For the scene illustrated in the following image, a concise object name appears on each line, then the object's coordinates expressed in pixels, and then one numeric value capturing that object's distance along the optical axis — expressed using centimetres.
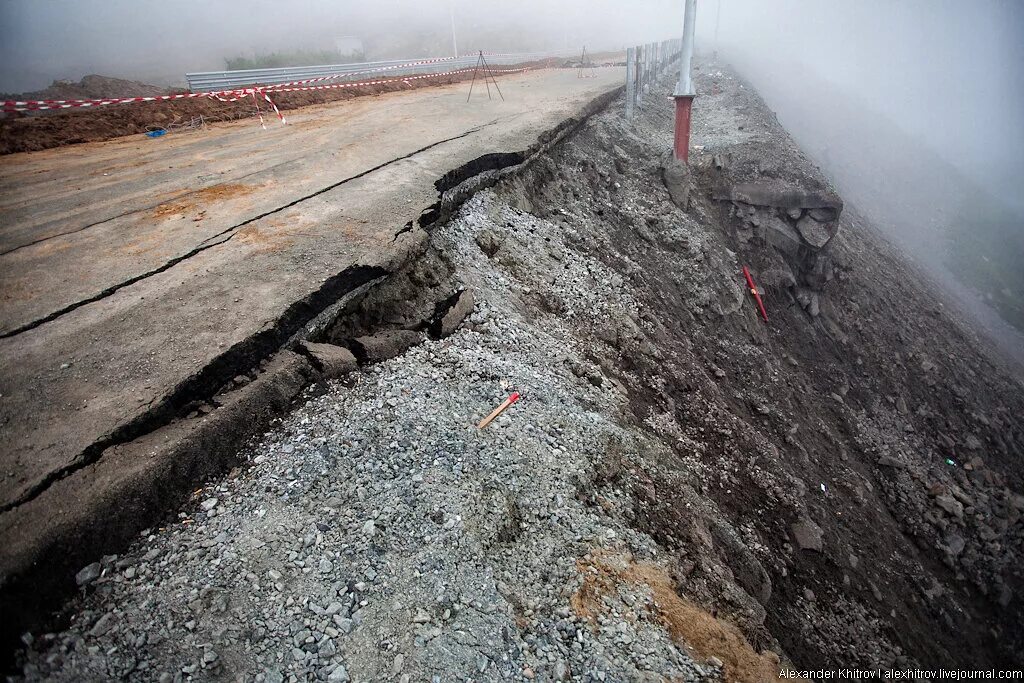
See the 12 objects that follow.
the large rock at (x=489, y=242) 590
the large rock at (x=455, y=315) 461
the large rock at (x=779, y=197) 1064
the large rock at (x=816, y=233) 1070
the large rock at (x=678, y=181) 1027
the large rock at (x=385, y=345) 404
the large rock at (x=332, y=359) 374
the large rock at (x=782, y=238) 1074
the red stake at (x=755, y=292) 958
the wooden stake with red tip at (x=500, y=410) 392
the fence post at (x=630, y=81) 1243
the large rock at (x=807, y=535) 534
